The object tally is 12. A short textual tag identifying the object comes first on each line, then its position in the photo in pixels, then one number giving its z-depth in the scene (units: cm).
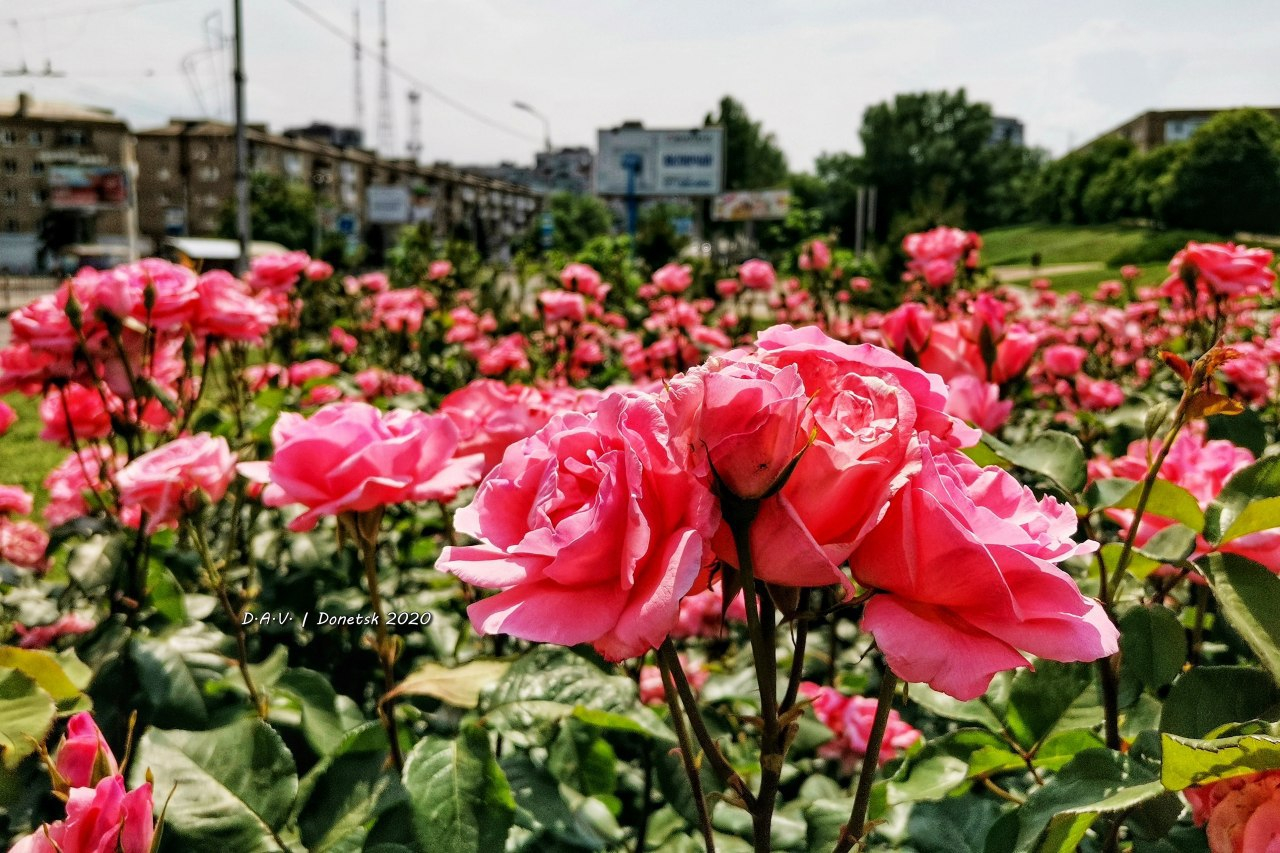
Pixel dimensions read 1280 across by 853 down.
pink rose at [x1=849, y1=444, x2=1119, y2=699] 43
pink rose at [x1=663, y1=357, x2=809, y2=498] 44
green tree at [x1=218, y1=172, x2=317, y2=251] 3750
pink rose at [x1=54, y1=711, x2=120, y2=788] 57
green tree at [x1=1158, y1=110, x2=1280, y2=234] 3294
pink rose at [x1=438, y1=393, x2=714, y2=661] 43
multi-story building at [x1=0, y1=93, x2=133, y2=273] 3797
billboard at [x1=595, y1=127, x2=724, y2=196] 2200
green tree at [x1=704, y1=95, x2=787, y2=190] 4050
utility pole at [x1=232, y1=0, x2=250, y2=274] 880
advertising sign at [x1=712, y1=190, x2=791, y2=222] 3228
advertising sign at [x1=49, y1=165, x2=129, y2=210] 3791
